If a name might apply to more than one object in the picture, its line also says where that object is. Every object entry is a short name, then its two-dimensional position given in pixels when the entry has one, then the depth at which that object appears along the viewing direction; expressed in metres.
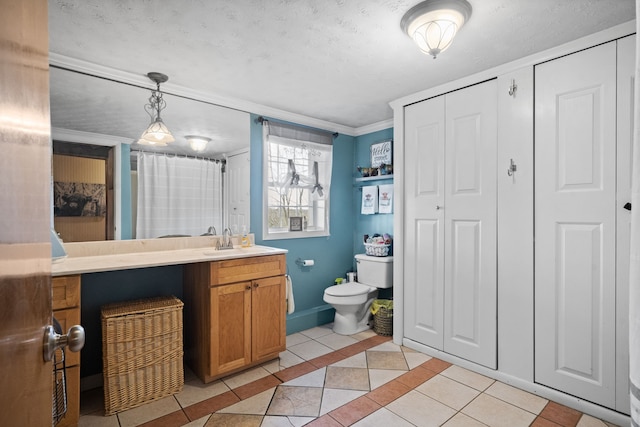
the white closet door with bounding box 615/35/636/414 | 1.89
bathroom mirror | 2.26
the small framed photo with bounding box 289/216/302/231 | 3.58
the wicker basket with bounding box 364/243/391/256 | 3.51
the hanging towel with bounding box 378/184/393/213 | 3.69
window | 3.39
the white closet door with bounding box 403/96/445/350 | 2.77
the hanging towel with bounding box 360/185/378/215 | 3.84
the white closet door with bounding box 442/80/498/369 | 2.47
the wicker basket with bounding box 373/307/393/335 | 3.28
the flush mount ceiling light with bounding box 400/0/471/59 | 1.66
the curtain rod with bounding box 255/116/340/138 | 3.24
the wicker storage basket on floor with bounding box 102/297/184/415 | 2.03
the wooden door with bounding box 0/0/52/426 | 0.44
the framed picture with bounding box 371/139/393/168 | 3.71
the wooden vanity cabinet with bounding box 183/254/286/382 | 2.35
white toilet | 3.31
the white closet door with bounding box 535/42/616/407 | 1.97
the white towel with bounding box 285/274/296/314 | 2.97
